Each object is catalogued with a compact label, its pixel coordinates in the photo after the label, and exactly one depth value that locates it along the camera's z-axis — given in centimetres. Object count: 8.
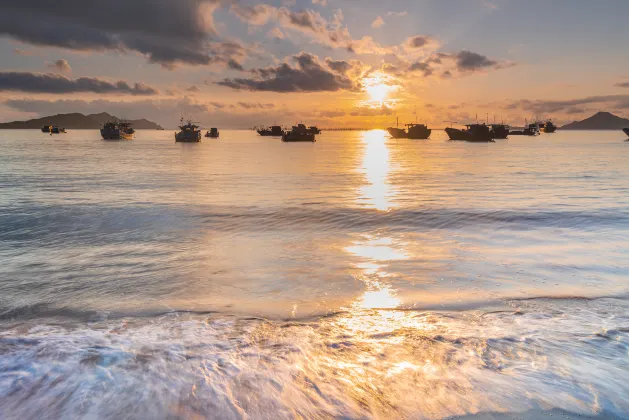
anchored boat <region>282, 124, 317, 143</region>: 14026
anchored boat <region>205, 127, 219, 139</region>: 18256
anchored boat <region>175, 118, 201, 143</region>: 12975
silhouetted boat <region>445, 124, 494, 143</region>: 12225
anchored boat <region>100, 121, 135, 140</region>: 13025
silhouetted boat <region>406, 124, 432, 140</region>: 14592
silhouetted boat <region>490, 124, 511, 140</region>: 14450
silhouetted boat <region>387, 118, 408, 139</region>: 16700
